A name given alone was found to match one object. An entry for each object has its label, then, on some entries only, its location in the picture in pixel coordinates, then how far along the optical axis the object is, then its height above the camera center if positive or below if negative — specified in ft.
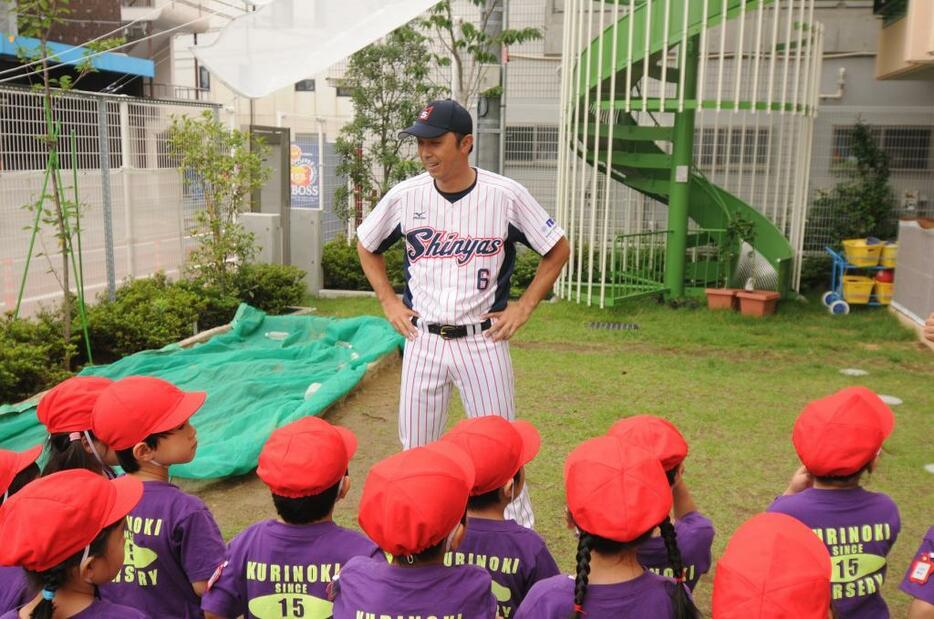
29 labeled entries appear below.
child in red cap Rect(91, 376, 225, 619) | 9.17 -3.59
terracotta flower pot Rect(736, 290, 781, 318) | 35.47 -5.05
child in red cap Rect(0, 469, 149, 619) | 6.60 -2.80
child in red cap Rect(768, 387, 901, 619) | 8.95 -3.31
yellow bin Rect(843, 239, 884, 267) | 37.63 -3.21
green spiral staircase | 35.37 +1.55
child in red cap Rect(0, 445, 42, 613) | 8.03 -3.37
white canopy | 19.22 +2.79
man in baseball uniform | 12.92 -1.63
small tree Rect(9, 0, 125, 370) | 22.68 +1.55
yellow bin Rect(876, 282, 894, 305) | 37.47 -4.82
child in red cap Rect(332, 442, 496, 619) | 6.99 -2.95
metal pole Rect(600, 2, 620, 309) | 35.47 +0.32
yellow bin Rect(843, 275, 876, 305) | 37.24 -4.64
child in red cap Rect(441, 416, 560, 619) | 8.71 -3.51
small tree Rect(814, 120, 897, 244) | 43.68 -1.11
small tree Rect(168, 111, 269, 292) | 31.65 -0.54
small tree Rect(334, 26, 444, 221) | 41.63 +3.08
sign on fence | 47.60 -0.22
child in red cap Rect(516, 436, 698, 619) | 6.98 -2.84
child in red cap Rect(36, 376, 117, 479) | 10.40 -3.15
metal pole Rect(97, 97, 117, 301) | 27.68 -0.89
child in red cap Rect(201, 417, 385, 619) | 8.44 -3.55
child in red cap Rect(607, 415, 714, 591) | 8.72 -3.49
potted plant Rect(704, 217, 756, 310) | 36.60 -3.41
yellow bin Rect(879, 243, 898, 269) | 37.35 -3.24
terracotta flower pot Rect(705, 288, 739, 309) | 36.55 -5.03
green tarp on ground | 18.24 -5.35
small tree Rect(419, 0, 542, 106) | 42.01 +6.20
